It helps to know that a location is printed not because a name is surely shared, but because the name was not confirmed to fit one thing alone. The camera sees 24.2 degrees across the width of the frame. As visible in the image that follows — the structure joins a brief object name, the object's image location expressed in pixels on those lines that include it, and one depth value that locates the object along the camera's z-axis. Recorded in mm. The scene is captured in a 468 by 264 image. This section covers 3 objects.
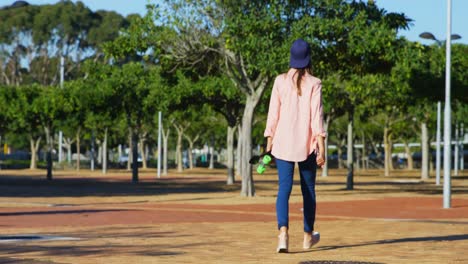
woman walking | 10773
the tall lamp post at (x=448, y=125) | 25344
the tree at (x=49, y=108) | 58109
